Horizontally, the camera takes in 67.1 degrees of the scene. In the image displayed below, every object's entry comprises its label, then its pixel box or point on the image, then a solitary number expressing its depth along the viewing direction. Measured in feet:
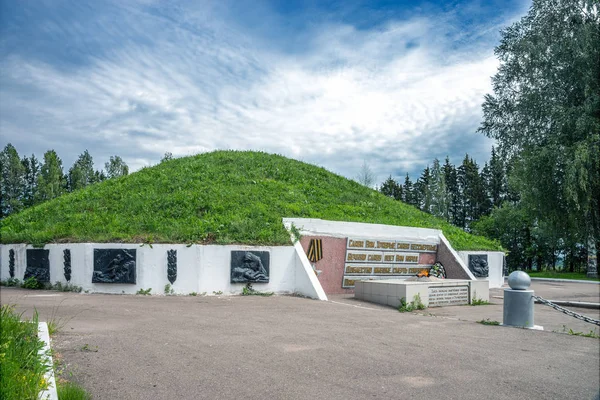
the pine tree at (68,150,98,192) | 188.75
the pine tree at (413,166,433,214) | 179.93
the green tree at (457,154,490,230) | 185.16
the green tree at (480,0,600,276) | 54.90
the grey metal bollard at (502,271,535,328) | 25.41
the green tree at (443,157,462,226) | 195.26
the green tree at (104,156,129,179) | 189.42
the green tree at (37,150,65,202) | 166.45
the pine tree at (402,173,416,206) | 219.41
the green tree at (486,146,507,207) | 181.20
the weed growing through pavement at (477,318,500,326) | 26.84
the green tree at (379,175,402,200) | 226.99
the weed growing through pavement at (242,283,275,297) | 37.97
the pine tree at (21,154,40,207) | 175.01
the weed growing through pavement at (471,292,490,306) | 40.74
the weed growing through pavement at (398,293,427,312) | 34.60
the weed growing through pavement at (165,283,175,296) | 36.86
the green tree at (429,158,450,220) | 174.60
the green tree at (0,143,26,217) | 171.32
